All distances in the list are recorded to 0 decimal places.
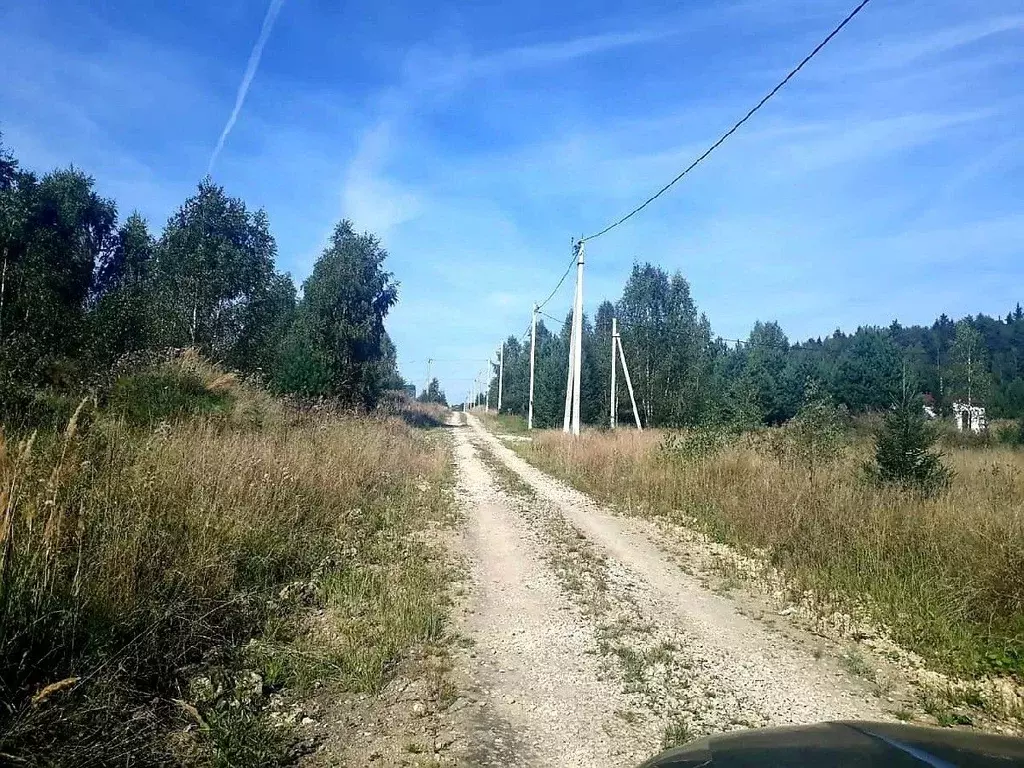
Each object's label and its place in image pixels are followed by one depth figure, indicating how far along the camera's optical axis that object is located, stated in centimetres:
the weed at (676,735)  388
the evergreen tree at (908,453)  995
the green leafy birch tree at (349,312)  3372
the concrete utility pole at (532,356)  4099
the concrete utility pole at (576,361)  2286
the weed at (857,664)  509
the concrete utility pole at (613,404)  2829
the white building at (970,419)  3132
